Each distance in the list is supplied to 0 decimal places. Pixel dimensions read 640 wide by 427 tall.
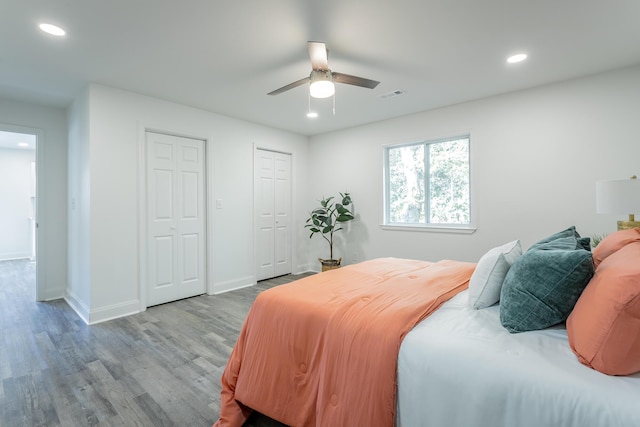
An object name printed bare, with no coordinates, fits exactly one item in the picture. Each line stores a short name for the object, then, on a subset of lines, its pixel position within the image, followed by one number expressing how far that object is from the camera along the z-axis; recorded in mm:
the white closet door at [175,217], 3594
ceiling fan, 2299
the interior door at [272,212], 4766
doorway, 6516
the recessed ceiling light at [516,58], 2600
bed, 929
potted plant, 4727
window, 3936
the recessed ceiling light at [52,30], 2143
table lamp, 1960
